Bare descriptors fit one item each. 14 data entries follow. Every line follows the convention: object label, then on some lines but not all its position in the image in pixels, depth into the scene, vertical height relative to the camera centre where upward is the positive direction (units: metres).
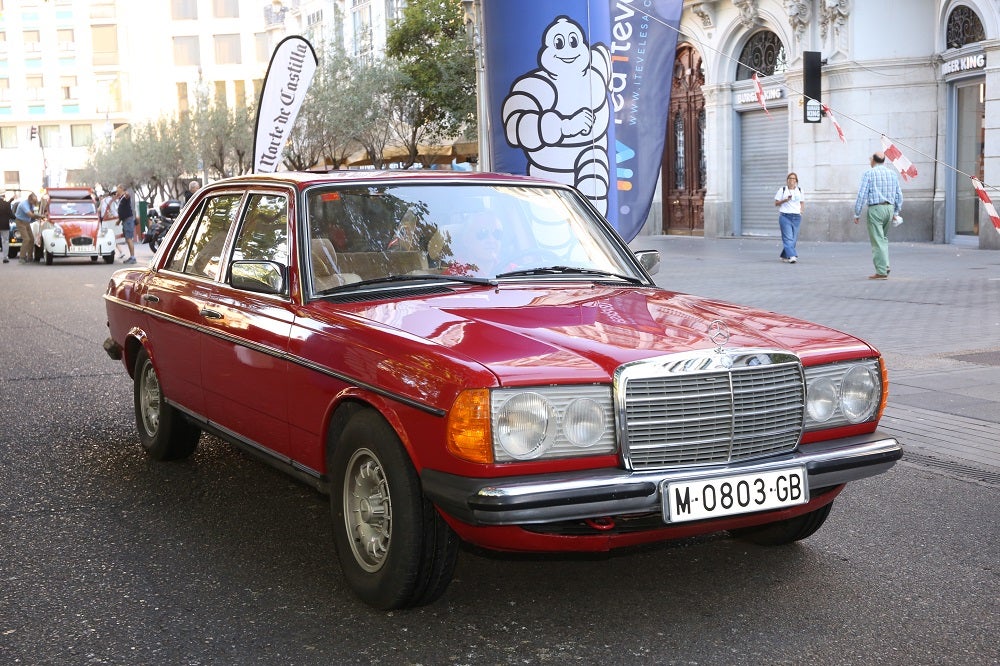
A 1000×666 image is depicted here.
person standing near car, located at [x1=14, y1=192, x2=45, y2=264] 32.12 -0.83
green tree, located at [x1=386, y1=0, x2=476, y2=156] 37.09 +3.68
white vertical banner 15.40 +1.11
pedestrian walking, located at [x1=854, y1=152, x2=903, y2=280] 16.84 -0.53
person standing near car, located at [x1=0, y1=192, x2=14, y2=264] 34.84 -0.63
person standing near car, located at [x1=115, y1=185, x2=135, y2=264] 30.12 -0.73
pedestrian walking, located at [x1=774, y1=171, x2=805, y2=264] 20.91 -0.79
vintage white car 29.34 -0.92
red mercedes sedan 3.73 -0.67
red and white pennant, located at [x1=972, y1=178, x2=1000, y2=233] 13.98 -0.47
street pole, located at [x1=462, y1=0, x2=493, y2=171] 12.17 +0.87
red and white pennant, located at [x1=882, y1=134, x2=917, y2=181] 14.56 +0.04
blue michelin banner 9.99 +0.68
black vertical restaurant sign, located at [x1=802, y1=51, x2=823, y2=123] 23.34 +1.64
